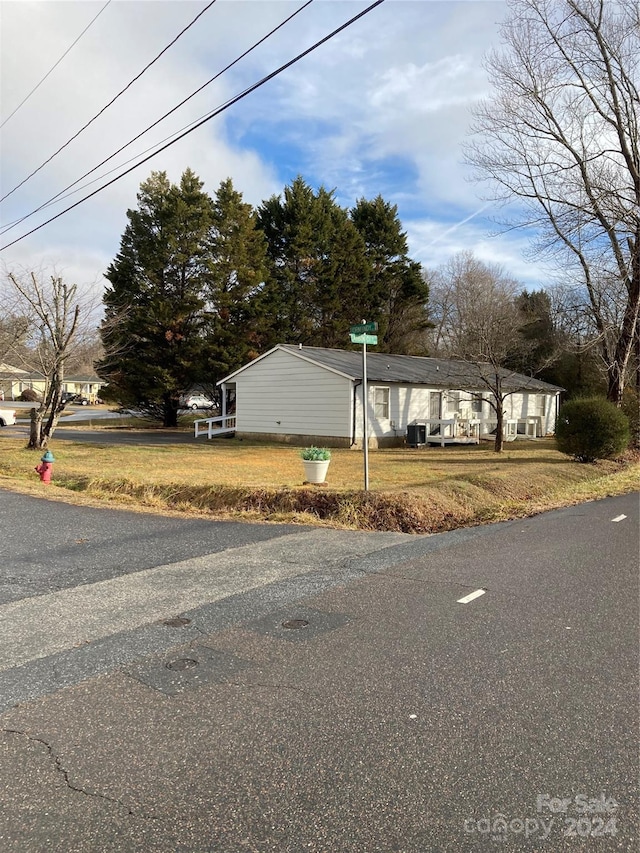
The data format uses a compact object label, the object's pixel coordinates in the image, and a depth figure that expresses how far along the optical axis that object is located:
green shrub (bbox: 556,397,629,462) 15.45
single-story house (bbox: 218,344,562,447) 22.17
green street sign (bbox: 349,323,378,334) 9.14
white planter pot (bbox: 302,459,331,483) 11.46
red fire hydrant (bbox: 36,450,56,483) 12.27
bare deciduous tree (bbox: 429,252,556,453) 21.45
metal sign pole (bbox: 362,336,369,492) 9.48
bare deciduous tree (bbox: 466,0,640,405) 18.92
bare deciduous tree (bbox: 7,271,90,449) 17.06
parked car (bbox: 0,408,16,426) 34.00
